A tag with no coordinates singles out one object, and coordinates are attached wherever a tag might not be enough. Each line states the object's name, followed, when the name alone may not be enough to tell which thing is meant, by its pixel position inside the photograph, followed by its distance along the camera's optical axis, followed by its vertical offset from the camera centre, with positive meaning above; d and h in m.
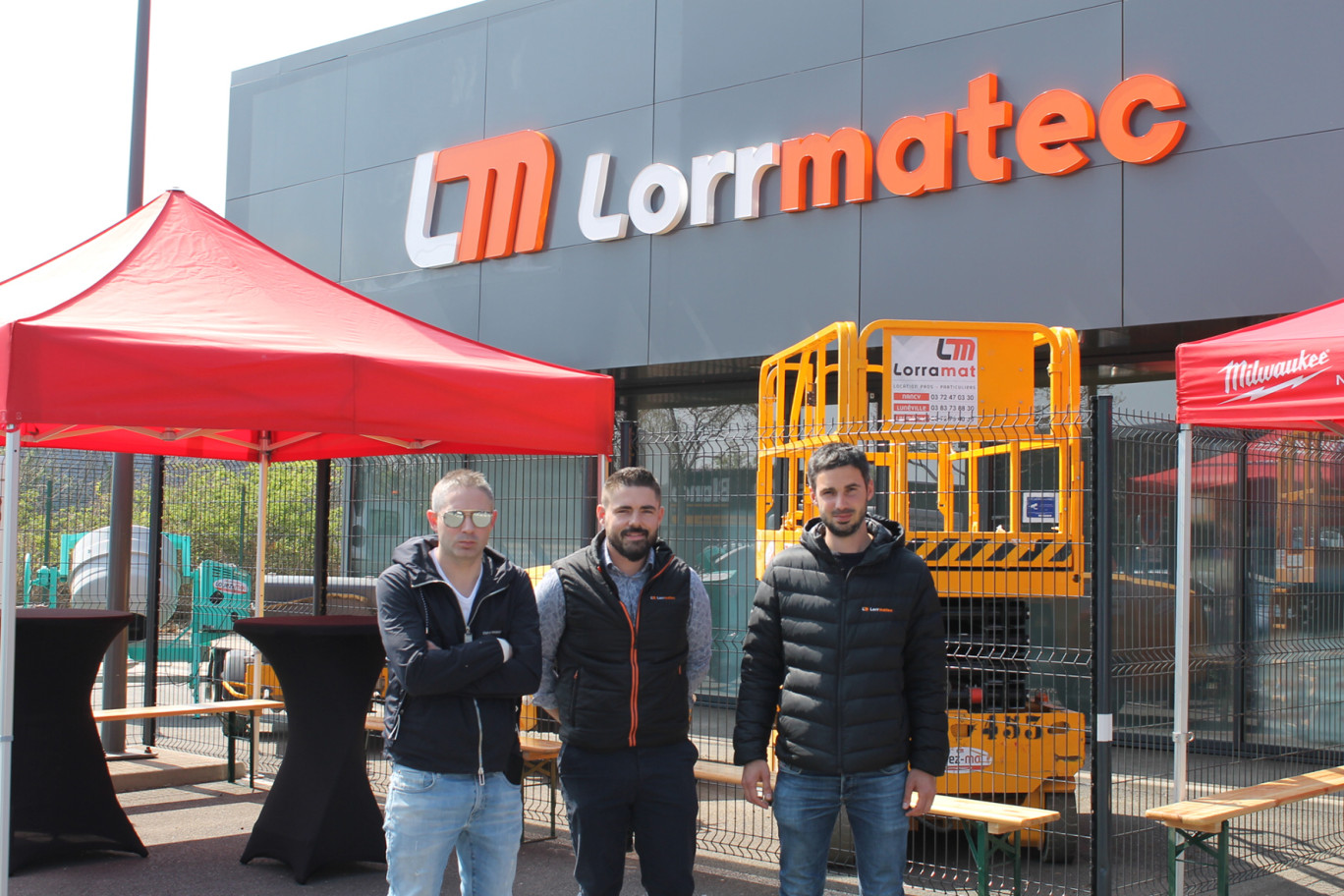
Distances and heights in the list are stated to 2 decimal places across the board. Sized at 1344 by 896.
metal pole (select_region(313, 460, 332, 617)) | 8.29 -0.14
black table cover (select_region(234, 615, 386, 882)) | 5.86 -1.21
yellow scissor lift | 5.97 +0.10
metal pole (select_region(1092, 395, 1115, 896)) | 5.26 -0.53
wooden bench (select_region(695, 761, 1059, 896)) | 5.26 -1.35
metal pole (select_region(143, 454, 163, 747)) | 9.54 -0.62
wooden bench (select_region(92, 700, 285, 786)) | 7.82 -1.38
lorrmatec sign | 8.73 +2.89
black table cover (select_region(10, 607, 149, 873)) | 6.02 -1.25
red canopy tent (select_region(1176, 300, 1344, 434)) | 5.16 +0.64
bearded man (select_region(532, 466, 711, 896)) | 4.06 -0.63
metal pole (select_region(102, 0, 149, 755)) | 9.06 -0.50
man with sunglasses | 3.90 -0.63
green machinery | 9.97 -0.85
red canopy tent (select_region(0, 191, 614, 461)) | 4.79 +0.62
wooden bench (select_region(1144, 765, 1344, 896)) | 5.23 -1.31
